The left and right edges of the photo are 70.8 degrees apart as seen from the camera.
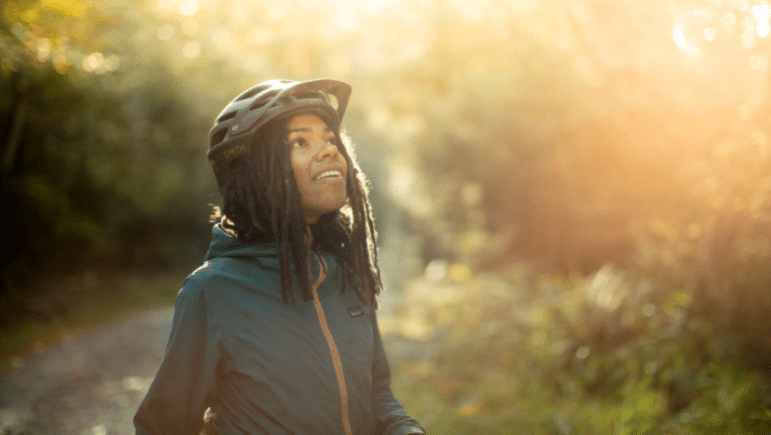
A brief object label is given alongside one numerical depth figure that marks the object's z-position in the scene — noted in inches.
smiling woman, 85.0
